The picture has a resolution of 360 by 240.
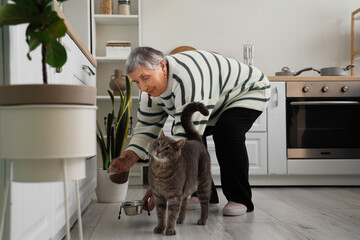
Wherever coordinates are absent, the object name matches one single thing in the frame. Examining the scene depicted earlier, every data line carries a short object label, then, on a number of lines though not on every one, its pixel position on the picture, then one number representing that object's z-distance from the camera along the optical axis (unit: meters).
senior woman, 1.88
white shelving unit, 3.91
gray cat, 1.65
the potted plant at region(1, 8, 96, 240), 1.02
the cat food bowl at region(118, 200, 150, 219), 2.00
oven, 3.41
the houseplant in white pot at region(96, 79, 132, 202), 2.65
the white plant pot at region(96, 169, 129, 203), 2.68
